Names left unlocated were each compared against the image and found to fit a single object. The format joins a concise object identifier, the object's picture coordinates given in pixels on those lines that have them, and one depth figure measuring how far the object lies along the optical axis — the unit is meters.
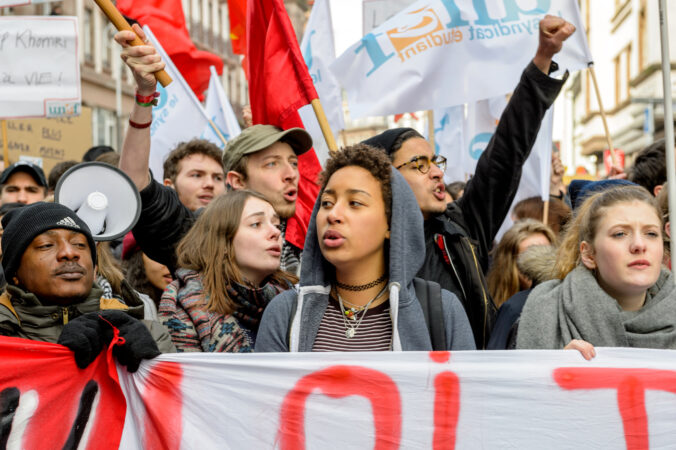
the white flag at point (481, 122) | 6.73
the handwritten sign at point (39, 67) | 5.43
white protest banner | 2.40
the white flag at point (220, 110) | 7.03
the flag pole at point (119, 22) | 2.96
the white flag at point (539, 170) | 5.60
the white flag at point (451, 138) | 7.33
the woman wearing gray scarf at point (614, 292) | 2.62
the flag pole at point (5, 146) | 6.27
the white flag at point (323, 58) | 5.72
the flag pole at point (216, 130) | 6.00
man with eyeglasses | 3.17
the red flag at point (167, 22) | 6.59
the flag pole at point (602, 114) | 4.95
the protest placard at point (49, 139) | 7.88
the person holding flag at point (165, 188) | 3.13
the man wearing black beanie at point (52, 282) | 2.57
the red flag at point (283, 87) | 4.11
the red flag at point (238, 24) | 6.49
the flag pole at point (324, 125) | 3.60
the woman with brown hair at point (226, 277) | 2.93
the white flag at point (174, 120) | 6.20
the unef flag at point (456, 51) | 5.04
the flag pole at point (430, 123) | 5.53
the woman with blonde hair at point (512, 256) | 4.24
